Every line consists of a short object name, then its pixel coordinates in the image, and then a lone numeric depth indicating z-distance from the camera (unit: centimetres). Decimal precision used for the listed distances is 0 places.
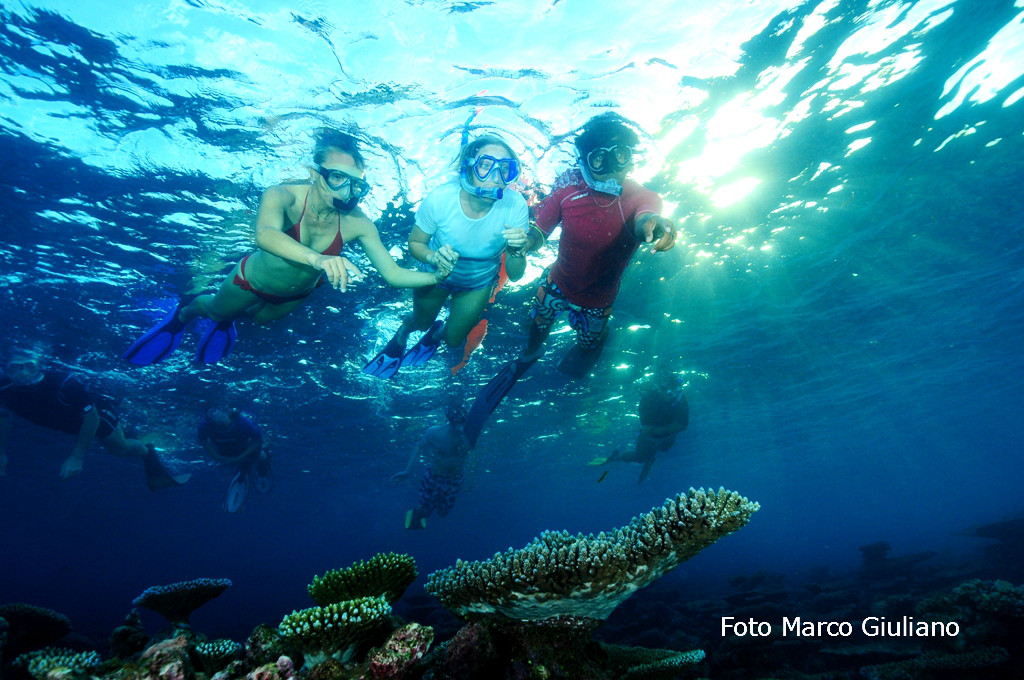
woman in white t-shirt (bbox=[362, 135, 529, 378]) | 608
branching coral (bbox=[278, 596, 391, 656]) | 258
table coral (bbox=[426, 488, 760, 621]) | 294
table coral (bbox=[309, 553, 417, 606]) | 317
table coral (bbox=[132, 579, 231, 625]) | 369
